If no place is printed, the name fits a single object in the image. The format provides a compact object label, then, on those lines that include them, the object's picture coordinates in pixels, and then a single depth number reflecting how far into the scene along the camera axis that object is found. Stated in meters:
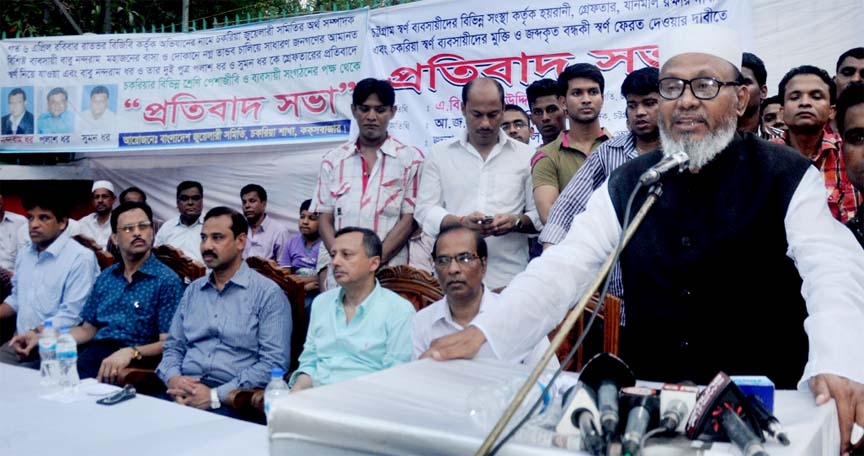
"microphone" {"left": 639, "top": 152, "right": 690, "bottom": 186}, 1.38
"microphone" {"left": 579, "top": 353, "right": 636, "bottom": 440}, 1.22
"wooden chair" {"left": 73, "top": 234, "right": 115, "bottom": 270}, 5.41
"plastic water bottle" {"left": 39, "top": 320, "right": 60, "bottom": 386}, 3.14
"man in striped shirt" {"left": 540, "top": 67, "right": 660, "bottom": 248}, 3.40
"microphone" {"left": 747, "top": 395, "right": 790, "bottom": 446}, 1.06
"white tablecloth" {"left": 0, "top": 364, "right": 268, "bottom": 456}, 2.24
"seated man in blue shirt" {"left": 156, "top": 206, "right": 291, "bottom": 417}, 3.72
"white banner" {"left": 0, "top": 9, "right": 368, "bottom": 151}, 6.56
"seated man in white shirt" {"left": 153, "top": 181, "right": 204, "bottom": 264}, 6.60
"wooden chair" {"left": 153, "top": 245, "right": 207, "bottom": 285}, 4.68
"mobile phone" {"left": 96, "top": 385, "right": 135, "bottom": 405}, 2.75
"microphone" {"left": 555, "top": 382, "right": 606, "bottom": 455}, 1.06
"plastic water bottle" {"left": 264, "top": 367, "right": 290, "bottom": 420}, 3.27
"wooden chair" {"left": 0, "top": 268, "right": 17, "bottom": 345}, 5.07
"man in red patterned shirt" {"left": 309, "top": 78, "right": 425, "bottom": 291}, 4.30
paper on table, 2.84
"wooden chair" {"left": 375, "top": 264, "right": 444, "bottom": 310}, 3.66
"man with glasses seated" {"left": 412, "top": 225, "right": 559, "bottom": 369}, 3.32
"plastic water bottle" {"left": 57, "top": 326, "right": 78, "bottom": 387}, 3.06
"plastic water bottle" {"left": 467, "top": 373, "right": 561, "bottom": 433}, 1.17
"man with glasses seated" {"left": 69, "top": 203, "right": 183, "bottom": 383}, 4.31
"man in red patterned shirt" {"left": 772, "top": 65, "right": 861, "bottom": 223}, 3.47
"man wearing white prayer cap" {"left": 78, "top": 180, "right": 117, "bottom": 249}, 7.42
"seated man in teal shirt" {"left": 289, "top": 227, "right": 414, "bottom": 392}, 3.44
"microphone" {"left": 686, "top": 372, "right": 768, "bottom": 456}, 1.04
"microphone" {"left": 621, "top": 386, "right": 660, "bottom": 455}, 1.03
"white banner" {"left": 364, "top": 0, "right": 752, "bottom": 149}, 5.12
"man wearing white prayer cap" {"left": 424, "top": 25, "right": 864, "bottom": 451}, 1.89
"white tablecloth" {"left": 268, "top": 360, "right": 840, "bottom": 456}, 1.10
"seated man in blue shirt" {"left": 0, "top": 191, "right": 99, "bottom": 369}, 4.73
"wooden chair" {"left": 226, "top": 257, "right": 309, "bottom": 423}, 4.00
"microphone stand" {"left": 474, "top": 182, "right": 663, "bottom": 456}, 1.06
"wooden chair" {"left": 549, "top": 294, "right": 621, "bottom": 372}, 2.81
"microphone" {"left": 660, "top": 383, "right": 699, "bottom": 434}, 1.10
